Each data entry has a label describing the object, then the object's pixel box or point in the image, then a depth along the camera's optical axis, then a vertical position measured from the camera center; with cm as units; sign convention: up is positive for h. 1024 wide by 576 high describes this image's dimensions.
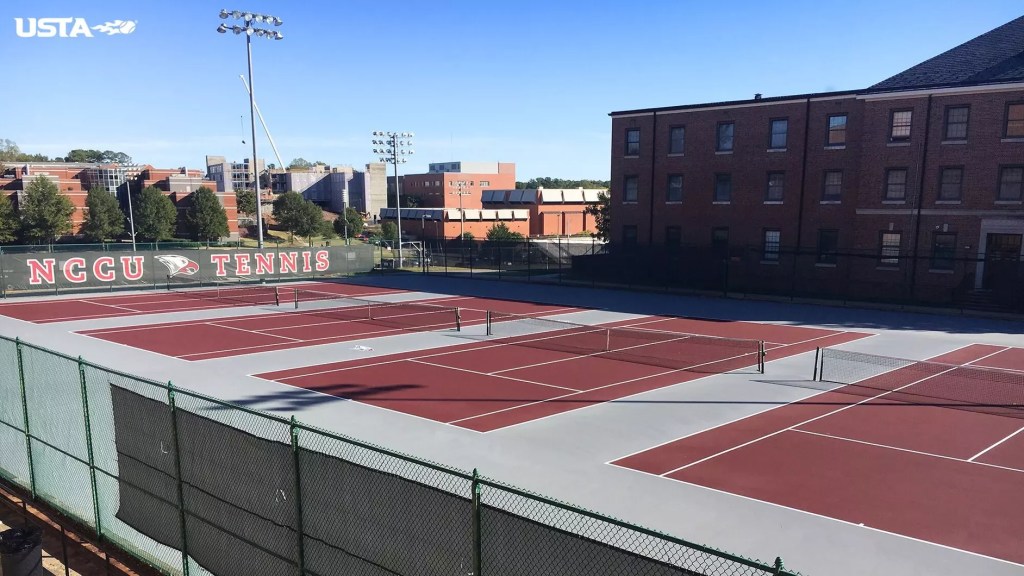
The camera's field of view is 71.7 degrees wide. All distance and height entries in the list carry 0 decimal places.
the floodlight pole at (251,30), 4809 +1164
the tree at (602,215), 7375 -163
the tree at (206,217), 9069 -215
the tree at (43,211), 7869 -120
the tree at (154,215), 8975 -191
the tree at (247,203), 11688 -48
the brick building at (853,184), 3747 +98
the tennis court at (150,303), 3444 -560
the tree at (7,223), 7569 -243
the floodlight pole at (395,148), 6406 +468
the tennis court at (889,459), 1147 -513
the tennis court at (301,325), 2623 -540
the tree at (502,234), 9031 -444
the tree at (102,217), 8769 -207
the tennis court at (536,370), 1805 -524
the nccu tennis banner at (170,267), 4212 -445
